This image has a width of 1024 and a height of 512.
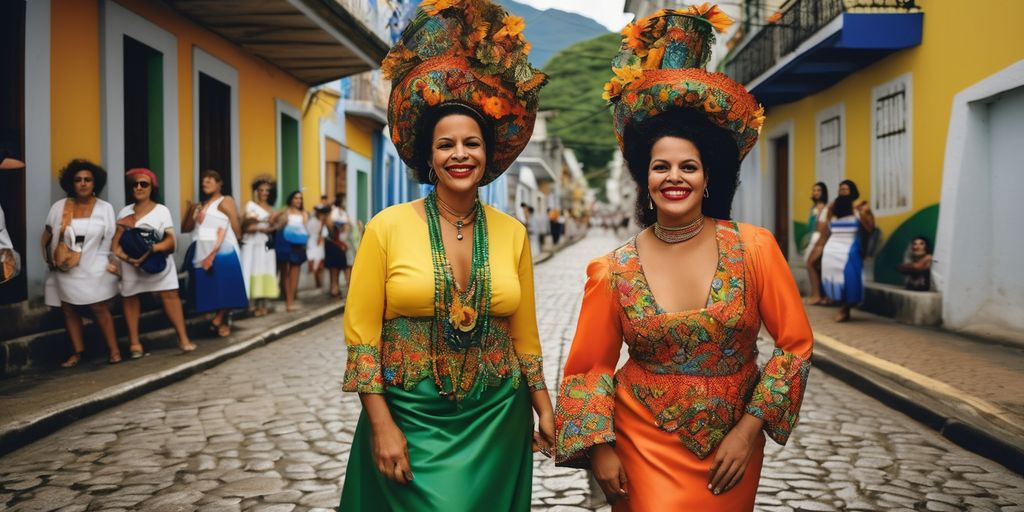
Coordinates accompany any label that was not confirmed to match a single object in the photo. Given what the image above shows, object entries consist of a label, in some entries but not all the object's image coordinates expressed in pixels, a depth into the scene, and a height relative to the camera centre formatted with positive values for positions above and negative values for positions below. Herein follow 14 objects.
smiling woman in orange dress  2.26 -0.21
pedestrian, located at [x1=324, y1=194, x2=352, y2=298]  13.16 +0.12
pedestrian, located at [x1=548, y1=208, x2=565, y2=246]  35.72 +1.02
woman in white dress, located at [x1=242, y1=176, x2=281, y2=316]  10.39 +0.07
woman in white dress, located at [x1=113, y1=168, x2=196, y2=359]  7.64 +0.06
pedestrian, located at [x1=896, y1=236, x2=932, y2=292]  10.10 -0.28
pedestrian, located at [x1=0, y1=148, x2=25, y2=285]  5.63 -0.03
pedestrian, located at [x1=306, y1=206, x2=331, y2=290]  13.34 +0.21
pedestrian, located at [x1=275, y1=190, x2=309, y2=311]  11.62 +0.13
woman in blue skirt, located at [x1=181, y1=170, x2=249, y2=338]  8.84 -0.03
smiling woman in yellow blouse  2.44 -0.19
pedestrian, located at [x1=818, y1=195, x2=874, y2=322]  9.99 -0.16
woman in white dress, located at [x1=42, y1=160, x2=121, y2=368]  7.12 +0.03
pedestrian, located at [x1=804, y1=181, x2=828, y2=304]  11.30 +0.12
